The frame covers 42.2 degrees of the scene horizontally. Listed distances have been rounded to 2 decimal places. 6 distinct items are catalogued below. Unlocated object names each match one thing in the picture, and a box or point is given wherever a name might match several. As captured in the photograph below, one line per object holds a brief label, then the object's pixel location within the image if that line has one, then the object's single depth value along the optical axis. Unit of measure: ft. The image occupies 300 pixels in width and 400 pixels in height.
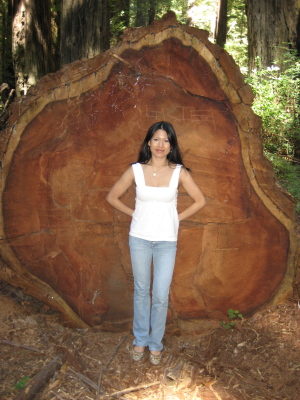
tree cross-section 9.11
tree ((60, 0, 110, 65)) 13.87
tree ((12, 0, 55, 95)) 18.83
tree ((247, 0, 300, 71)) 18.98
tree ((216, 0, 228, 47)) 29.92
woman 8.44
